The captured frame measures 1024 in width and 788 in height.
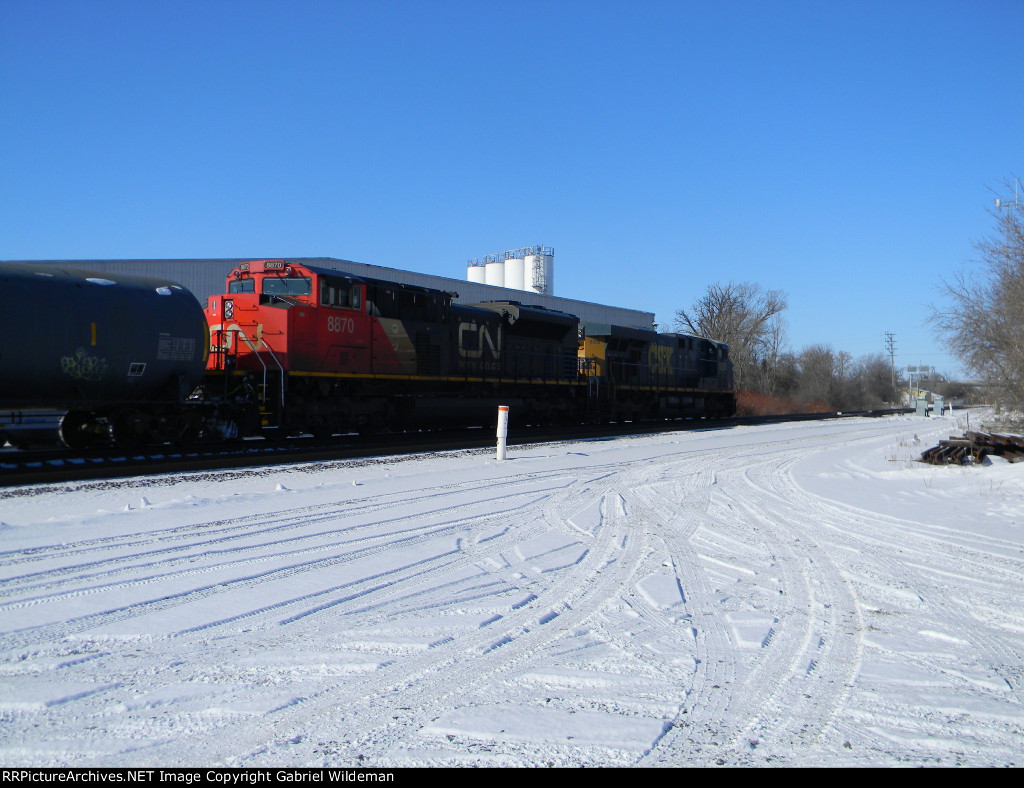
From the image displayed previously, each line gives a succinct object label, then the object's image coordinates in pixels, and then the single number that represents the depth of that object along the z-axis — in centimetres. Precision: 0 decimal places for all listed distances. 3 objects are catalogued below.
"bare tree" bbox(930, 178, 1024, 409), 1891
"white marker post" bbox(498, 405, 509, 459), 1382
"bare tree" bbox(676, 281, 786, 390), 6356
